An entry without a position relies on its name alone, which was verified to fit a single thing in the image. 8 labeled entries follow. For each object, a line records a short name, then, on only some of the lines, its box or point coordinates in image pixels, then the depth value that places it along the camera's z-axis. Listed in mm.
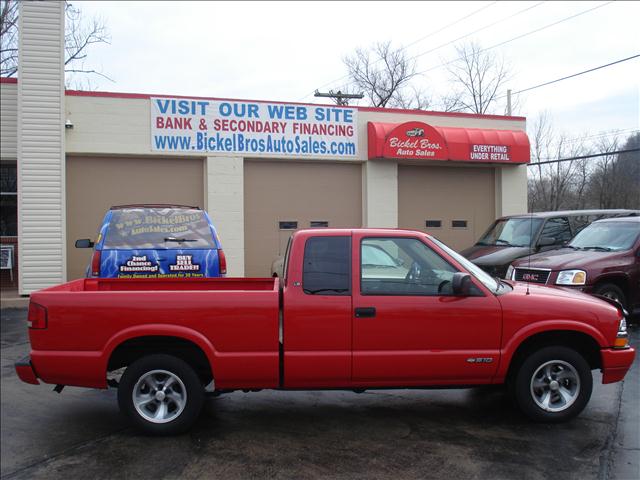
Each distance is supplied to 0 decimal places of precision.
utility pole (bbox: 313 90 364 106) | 28188
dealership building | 13125
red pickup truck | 4770
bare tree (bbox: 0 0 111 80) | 19156
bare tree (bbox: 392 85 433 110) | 37969
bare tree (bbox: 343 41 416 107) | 38781
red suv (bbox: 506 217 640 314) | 9000
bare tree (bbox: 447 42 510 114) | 35594
